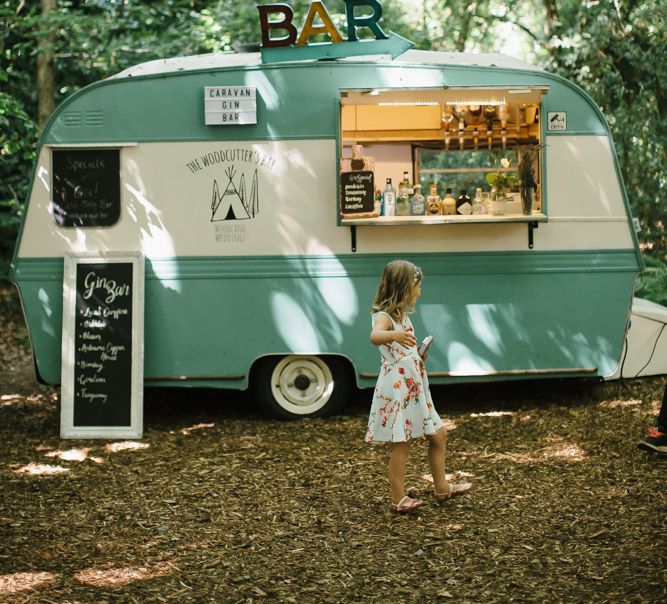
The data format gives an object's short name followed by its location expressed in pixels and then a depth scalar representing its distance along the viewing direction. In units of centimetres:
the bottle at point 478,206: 733
